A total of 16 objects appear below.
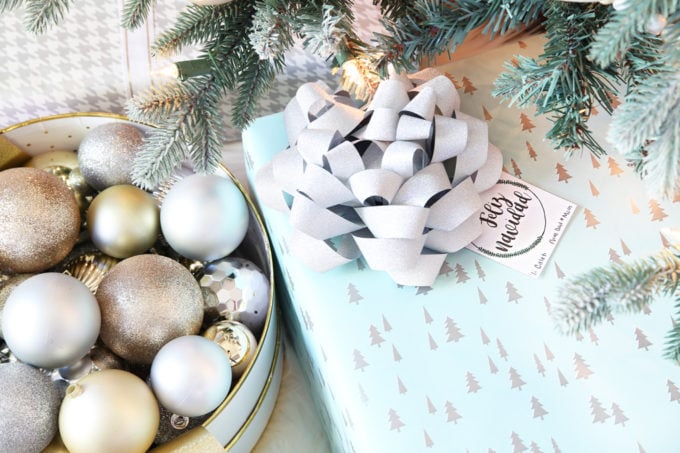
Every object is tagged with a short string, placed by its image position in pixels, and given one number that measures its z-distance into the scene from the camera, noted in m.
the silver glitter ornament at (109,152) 0.61
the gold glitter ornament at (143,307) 0.52
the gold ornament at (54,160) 0.65
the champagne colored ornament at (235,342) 0.56
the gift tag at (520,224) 0.52
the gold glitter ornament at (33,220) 0.54
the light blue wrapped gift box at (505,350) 0.46
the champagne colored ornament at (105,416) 0.46
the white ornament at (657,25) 0.32
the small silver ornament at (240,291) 0.59
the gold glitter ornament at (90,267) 0.61
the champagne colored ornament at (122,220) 0.58
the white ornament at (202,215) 0.56
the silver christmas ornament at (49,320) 0.48
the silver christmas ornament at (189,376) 0.49
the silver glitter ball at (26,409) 0.46
